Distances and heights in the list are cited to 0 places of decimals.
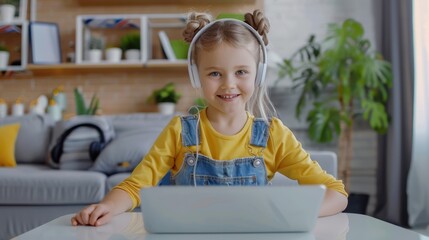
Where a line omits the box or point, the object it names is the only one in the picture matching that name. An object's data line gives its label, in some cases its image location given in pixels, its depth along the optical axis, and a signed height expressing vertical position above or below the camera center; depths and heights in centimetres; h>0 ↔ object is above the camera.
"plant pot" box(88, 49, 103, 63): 390 +52
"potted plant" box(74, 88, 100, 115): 389 +16
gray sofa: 261 -30
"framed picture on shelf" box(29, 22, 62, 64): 391 +62
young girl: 112 -1
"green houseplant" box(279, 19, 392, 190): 346 +28
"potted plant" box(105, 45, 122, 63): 390 +52
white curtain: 331 -2
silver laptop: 72 -11
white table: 74 -15
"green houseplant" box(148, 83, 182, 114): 391 +21
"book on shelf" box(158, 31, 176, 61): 388 +56
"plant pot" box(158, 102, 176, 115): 391 +14
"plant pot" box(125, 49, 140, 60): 392 +52
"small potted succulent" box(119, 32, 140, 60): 393 +59
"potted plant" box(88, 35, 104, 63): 391 +56
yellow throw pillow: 319 -9
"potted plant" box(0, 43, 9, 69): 401 +52
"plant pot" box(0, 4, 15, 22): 399 +85
